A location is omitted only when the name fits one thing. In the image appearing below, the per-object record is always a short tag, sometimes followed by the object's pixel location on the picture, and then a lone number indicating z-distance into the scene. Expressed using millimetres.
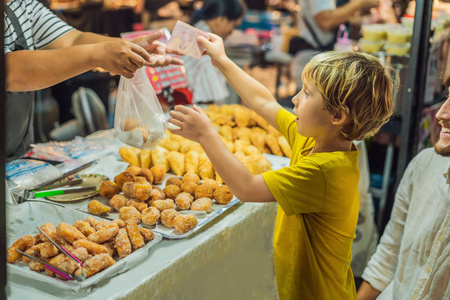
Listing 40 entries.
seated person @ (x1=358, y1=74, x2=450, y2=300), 1824
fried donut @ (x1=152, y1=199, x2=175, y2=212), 1757
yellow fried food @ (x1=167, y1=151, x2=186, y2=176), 2192
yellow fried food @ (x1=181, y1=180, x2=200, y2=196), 1927
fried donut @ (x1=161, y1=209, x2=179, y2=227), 1687
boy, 1512
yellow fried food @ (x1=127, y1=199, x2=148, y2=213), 1757
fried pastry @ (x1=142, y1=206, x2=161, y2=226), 1674
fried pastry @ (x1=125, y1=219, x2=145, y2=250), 1519
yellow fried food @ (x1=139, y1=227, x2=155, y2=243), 1562
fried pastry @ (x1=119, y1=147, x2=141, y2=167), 2264
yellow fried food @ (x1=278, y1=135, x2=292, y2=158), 2520
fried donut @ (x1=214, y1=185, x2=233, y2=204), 1897
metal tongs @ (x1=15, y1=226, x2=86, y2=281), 1325
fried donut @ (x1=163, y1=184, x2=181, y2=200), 1895
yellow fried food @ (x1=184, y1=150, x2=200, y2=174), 2174
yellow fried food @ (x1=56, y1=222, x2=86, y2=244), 1470
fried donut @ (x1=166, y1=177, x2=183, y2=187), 1991
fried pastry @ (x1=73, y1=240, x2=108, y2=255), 1431
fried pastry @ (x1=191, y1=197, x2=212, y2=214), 1807
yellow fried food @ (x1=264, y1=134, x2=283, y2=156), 2531
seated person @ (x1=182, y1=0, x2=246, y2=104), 3543
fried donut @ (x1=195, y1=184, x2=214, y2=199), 1900
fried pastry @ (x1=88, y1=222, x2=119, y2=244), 1490
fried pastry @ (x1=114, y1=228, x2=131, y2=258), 1479
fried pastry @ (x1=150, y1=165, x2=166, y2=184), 2076
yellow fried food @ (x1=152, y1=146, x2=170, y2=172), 2203
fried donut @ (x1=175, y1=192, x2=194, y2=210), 1809
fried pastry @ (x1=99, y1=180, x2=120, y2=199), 1879
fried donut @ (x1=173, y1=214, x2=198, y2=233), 1653
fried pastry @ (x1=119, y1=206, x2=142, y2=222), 1678
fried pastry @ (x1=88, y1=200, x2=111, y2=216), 1729
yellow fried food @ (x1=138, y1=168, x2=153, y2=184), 2016
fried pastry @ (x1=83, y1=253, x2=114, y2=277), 1358
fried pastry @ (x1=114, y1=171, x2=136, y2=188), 1923
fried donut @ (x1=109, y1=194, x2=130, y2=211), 1776
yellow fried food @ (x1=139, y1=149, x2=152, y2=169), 2236
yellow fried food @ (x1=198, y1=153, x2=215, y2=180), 2144
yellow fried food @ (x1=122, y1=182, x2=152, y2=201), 1801
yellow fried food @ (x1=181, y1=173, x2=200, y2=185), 1978
